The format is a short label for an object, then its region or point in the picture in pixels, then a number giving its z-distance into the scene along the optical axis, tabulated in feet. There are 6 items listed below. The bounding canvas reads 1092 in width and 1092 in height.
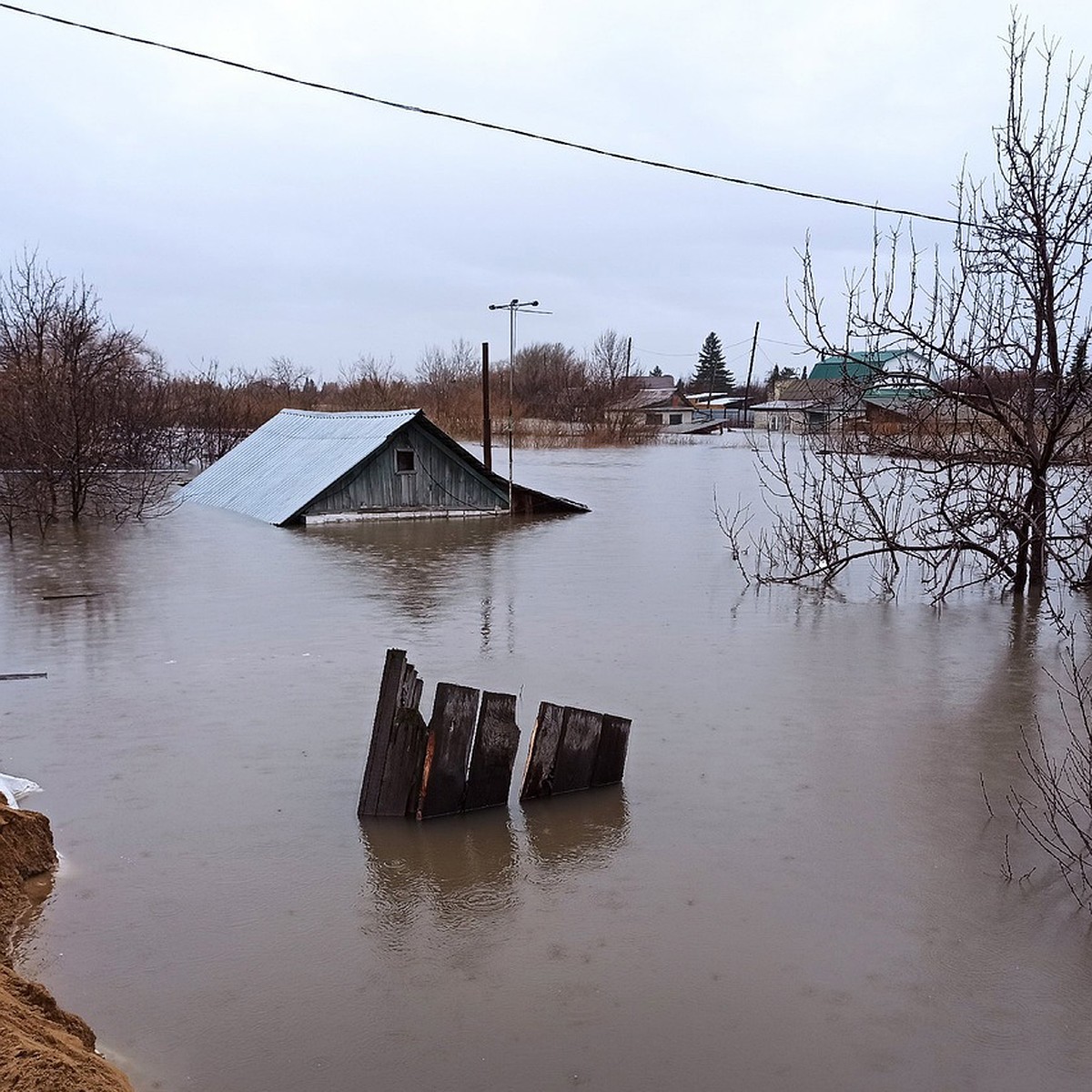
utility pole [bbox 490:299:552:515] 85.43
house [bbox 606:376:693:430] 284.20
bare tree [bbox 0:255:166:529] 76.84
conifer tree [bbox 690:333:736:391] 472.85
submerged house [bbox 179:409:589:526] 78.59
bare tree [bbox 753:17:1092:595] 44.80
